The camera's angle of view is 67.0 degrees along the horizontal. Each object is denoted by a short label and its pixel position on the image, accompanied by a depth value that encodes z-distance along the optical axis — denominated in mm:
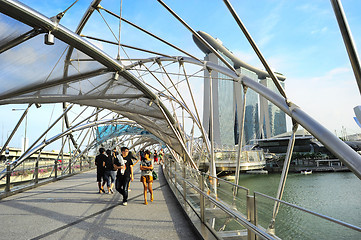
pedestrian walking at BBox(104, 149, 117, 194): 11240
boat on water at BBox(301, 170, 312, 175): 54253
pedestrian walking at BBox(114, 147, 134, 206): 8483
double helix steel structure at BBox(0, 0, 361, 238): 5465
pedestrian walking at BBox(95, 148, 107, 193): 11234
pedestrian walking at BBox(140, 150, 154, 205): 8913
